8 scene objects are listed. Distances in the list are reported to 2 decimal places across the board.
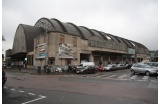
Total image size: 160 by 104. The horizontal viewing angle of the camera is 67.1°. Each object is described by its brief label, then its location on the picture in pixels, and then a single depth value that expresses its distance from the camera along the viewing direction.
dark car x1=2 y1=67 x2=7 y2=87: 6.66
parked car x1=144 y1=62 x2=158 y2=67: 18.54
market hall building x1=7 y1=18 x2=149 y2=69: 23.99
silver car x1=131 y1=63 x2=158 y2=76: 16.13
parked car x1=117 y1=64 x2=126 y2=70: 28.56
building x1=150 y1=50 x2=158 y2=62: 63.91
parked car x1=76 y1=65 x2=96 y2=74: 20.05
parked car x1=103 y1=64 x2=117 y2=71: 25.24
